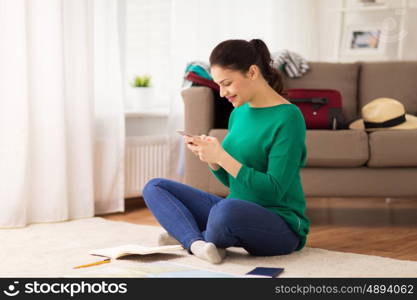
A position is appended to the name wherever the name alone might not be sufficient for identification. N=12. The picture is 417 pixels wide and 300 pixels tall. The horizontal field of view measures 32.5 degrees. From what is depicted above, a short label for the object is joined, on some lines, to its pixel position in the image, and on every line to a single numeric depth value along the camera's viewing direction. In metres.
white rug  2.24
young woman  2.25
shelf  4.80
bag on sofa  3.44
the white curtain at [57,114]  3.14
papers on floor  2.35
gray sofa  3.22
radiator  3.92
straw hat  3.38
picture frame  4.84
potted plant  4.17
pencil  2.29
